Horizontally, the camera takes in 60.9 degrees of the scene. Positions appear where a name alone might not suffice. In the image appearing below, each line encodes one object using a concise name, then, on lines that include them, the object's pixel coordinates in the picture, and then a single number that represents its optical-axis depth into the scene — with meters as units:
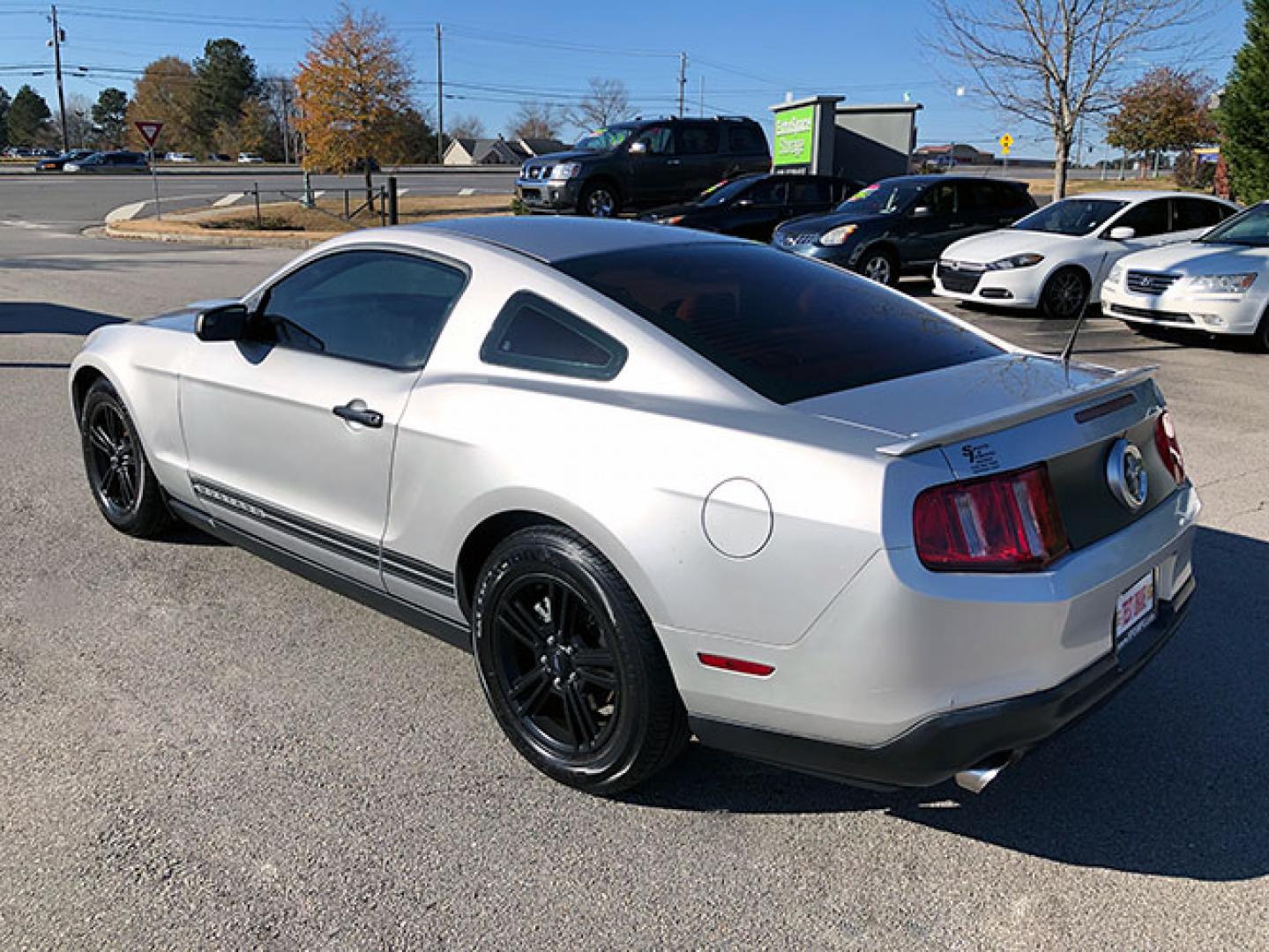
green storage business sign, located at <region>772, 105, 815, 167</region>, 21.02
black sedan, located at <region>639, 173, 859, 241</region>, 16.31
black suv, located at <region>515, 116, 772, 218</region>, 19.86
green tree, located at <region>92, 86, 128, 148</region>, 123.75
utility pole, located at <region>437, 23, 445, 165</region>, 87.96
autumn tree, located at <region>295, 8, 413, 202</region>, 26.69
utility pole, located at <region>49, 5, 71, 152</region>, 86.19
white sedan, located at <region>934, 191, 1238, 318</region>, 11.78
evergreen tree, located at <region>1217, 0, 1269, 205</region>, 19.20
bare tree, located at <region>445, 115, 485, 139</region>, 127.44
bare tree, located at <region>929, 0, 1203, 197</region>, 18.28
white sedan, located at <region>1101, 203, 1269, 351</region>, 9.71
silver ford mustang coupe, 2.40
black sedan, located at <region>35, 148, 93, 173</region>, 61.85
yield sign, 24.23
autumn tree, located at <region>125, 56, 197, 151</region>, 103.69
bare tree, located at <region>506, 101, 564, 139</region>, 110.69
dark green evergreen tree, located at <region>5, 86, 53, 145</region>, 112.00
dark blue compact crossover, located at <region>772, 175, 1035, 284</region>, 13.78
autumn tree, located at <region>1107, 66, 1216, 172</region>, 48.91
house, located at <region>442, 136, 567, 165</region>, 85.01
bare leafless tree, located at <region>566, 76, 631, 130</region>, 84.81
